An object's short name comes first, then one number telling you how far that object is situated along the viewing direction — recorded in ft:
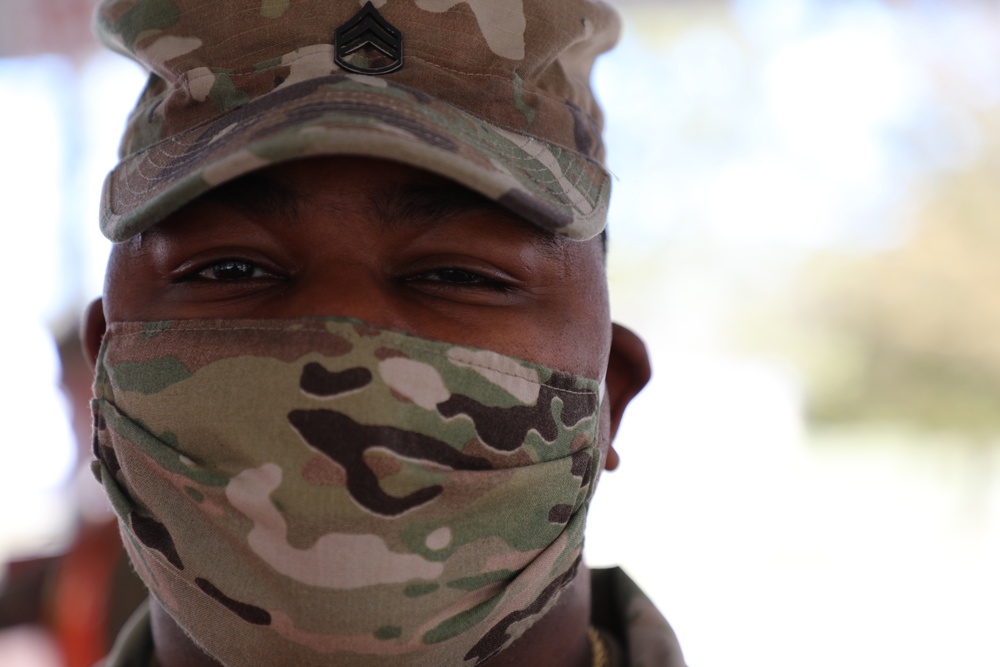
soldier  1.69
